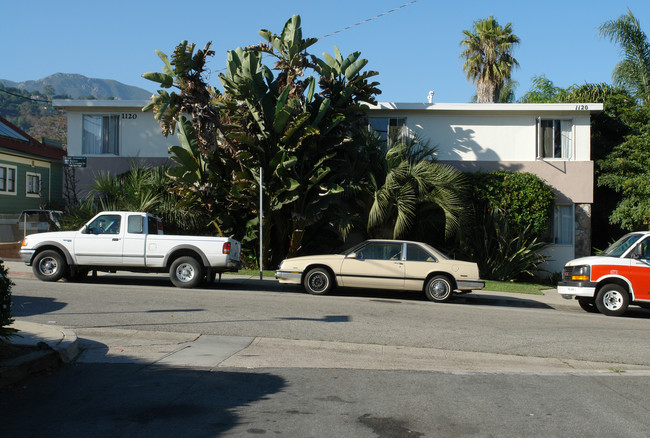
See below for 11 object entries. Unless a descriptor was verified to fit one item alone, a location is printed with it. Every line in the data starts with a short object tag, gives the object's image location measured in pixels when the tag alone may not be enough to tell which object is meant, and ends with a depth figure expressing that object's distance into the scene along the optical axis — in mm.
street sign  21938
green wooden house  28906
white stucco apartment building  22328
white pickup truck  14430
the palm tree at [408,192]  18594
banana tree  17859
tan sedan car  14391
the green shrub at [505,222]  20062
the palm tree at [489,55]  29828
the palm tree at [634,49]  22516
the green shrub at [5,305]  6531
